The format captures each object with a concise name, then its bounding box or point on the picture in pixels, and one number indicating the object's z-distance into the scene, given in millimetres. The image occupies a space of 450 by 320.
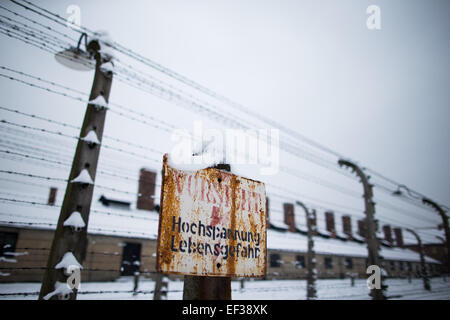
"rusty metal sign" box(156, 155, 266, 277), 1207
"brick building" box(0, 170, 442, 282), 15508
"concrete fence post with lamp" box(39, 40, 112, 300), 2574
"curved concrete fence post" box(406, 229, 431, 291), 11055
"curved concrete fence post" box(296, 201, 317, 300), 6156
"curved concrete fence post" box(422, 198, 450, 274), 8891
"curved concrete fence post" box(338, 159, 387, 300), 5695
